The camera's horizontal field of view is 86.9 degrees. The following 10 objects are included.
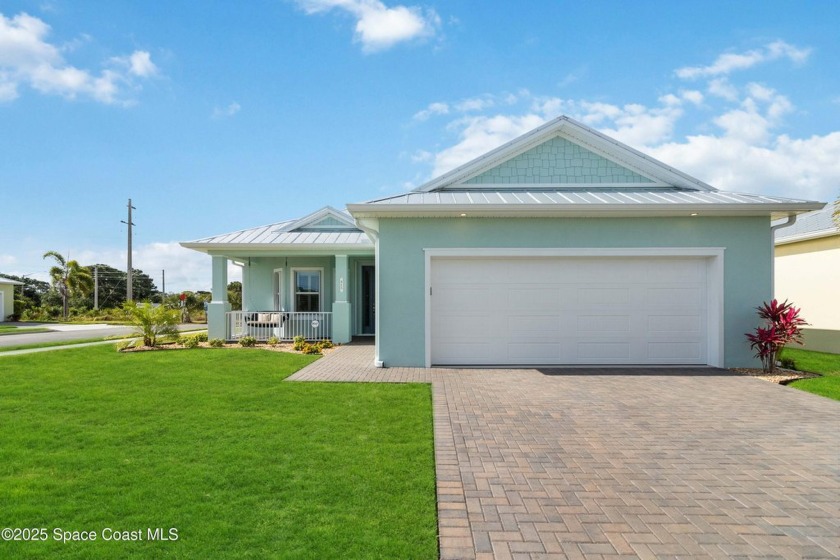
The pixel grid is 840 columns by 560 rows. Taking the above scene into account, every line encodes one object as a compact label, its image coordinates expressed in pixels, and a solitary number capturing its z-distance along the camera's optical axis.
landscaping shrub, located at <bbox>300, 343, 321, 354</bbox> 12.94
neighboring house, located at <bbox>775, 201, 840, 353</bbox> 13.65
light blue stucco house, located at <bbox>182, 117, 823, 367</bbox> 10.12
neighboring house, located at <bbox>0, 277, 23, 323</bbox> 32.34
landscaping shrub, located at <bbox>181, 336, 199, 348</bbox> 14.35
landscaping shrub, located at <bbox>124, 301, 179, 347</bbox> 13.91
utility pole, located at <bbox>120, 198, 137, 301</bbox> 27.26
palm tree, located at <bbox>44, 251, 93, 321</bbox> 37.25
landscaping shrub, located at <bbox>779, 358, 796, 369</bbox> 10.27
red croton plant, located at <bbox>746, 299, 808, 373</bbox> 9.46
